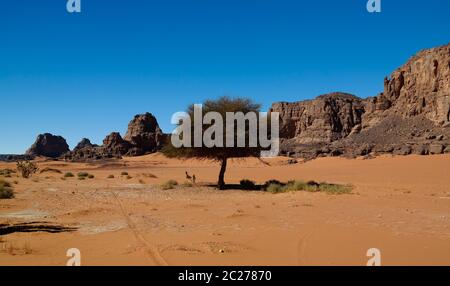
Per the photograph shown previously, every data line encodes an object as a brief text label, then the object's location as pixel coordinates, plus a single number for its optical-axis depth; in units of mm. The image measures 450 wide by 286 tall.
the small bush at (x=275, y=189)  24078
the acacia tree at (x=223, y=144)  27219
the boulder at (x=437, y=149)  50431
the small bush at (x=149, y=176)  40312
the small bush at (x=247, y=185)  27059
